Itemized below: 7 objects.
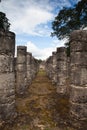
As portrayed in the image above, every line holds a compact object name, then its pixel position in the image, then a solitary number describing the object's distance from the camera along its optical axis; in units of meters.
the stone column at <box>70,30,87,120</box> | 3.08
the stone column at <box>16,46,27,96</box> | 5.40
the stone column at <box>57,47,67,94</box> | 5.33
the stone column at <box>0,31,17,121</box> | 2.89
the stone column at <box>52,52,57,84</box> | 7.16
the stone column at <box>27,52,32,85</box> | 6.81
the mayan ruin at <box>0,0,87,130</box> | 2.92
